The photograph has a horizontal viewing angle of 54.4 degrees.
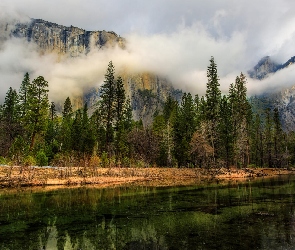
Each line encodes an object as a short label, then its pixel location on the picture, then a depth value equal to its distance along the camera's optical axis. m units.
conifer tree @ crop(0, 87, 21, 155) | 69.94
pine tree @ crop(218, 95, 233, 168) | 68.88
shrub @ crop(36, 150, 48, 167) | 47.97
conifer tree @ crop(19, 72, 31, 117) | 80.38
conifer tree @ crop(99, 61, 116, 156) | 63.03
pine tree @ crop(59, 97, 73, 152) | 72.80
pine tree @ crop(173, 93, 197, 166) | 67.00
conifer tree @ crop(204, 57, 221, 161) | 61.32
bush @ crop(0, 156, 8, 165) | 44.84
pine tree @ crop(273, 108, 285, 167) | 92.84
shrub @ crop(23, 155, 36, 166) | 38.28
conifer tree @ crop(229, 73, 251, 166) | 69.06
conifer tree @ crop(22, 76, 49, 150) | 53.88
